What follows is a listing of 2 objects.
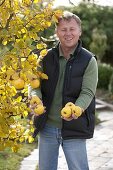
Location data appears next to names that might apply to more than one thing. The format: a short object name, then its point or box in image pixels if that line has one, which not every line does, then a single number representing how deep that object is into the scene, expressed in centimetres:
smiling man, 326
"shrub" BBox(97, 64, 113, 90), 1456
